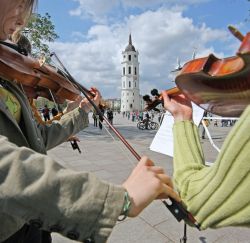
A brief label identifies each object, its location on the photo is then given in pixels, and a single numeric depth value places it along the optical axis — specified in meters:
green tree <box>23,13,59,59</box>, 14.39
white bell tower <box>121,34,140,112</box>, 92.12
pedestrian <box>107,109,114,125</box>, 17.30
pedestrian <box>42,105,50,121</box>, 12.91
